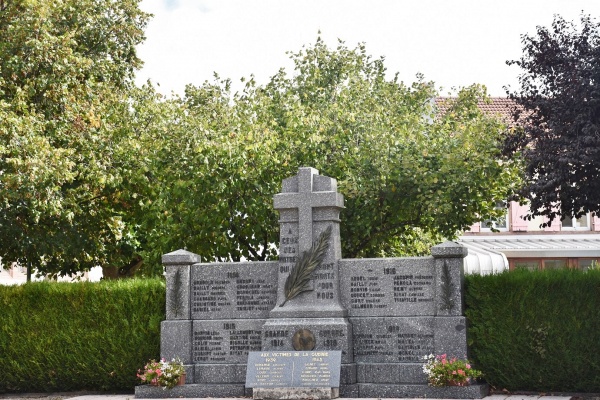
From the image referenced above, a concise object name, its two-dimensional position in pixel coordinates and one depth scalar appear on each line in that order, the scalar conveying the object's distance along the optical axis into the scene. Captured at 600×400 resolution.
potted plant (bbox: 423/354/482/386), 14.79
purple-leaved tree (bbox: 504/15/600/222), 16.09
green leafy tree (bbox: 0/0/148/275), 19.77
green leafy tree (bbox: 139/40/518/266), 20.14
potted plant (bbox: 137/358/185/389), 16.08
